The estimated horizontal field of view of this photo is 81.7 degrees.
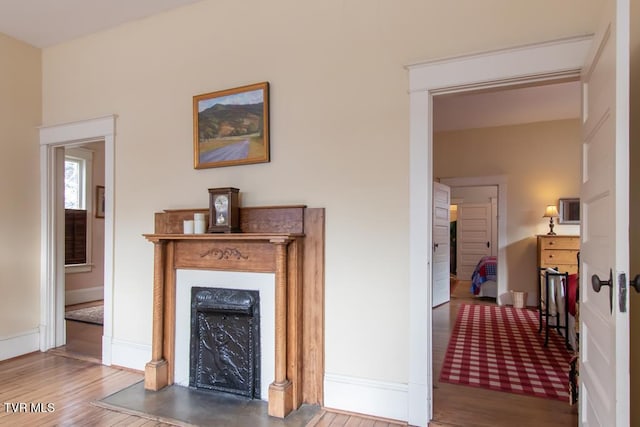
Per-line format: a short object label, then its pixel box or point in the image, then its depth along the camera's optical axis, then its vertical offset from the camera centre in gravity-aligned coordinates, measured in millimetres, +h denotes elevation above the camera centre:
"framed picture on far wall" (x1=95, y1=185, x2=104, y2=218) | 6162 +147
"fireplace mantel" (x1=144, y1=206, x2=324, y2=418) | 2365 -425
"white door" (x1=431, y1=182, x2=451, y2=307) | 5805 -546
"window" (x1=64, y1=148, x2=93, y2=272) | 5746 +11
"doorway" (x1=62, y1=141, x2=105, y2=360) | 5711 -306
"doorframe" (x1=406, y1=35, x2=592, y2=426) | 2197 +133
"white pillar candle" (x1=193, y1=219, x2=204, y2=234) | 2709 -123
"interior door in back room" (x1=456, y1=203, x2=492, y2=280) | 8992 -616
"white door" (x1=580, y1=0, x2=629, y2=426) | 1205 -53
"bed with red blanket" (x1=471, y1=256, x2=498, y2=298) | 6562 -1224
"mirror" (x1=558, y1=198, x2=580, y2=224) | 5648 +20
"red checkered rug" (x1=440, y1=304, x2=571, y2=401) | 2820 -1350
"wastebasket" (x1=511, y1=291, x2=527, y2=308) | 5773 -1384
